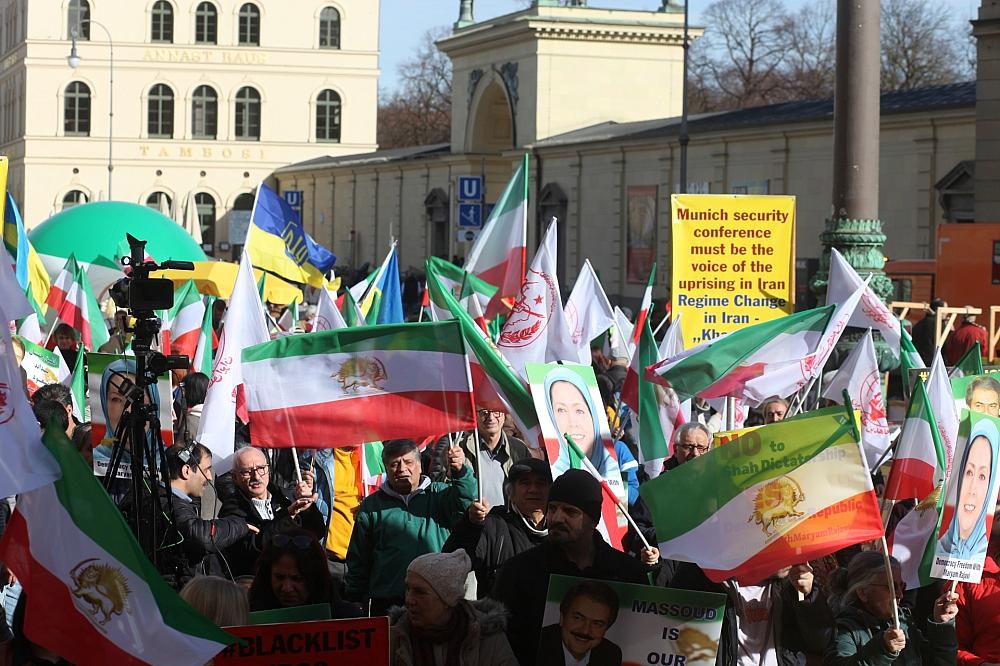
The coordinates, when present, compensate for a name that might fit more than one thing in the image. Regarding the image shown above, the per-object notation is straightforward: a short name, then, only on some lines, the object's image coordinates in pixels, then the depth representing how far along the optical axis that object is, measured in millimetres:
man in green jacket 7266
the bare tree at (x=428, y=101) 100344
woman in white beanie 5633
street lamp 67556
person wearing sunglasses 6141
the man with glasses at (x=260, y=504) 7633
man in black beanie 6113
